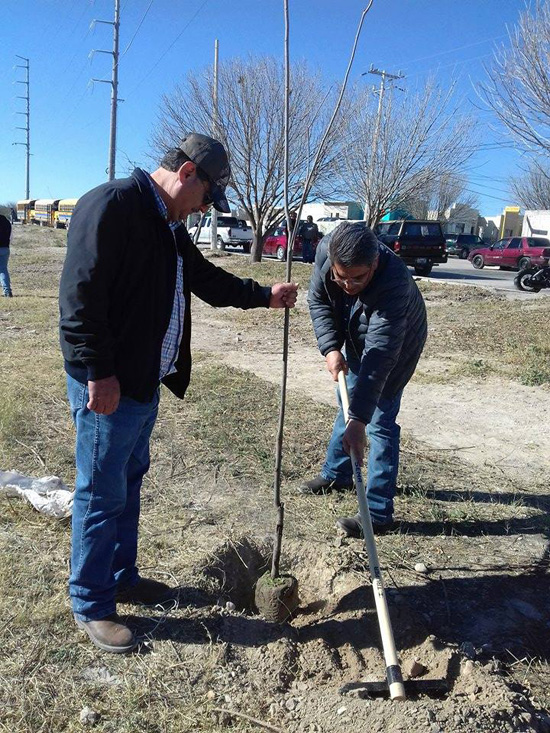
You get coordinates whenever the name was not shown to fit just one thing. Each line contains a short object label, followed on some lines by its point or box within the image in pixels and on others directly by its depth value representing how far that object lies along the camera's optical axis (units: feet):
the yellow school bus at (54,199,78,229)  152.68
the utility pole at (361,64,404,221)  76.12
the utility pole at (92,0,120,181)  85.56
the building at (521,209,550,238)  133.28
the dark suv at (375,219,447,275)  70.33
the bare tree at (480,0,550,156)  37.73
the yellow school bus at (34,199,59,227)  163.50
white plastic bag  11.16
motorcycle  51.72
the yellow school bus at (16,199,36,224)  187.21
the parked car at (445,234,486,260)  124.88
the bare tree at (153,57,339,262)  65.87
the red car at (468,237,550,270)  90.53
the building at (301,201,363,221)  163.73
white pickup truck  103.14
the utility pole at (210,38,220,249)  67.36
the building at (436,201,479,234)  215.51
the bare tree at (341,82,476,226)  78.59
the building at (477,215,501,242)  234.99
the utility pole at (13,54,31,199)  194.08
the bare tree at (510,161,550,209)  184.24
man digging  9.60
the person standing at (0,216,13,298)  36.42
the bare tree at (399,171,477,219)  181.37
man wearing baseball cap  6.91
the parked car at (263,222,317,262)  86.17
